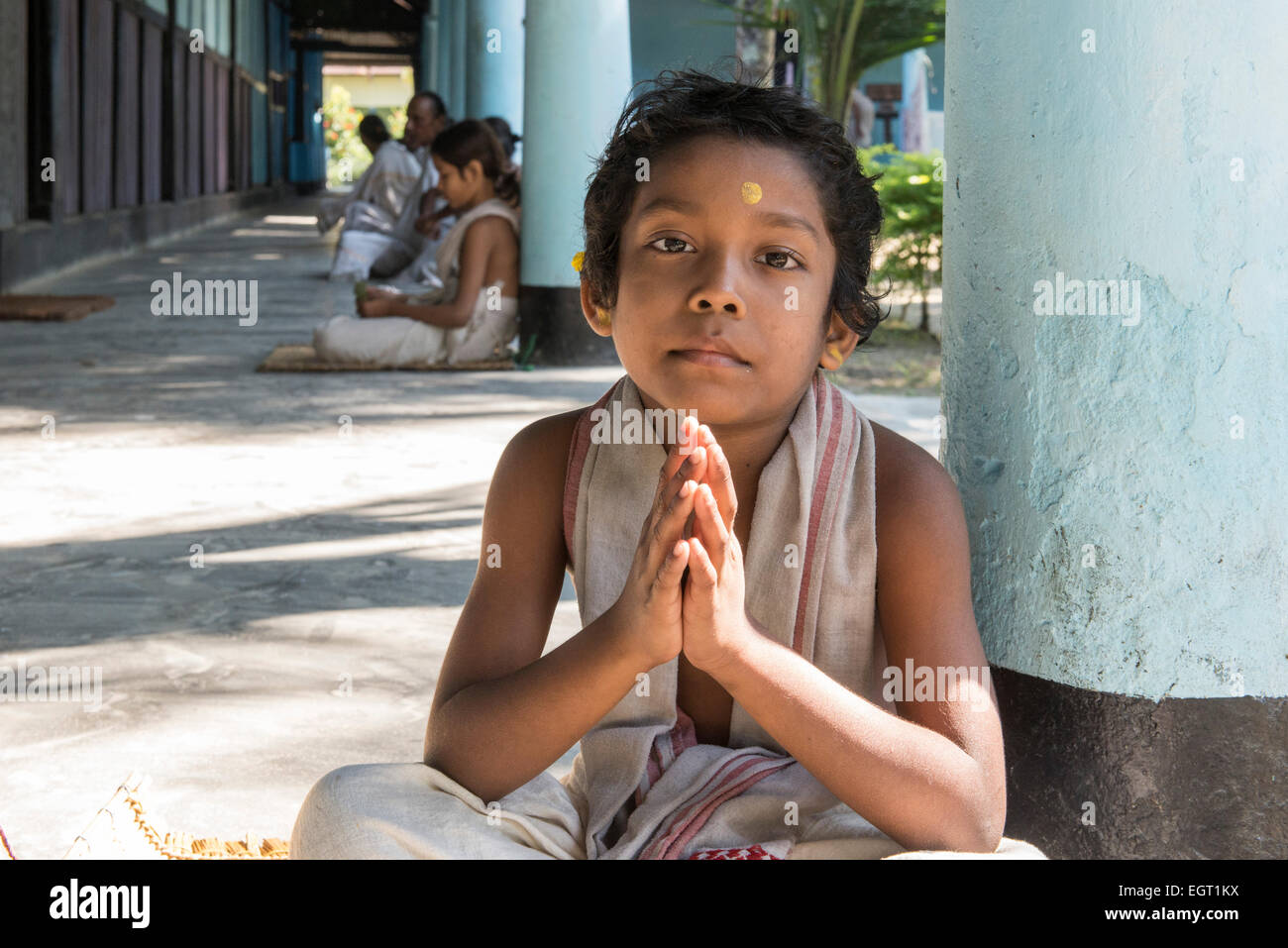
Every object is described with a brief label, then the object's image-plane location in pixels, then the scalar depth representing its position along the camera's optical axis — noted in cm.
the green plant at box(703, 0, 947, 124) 857
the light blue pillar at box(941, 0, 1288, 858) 181
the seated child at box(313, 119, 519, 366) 776
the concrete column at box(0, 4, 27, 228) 1120
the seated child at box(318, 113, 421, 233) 1273
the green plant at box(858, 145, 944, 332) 961
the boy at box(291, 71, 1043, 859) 163
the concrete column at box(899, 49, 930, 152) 1762
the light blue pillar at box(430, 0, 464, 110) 1847
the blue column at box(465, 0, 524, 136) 1300
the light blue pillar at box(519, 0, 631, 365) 792
